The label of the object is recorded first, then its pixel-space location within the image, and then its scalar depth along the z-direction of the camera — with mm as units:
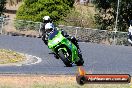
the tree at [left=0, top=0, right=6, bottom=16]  86094
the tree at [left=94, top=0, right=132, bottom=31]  84750
